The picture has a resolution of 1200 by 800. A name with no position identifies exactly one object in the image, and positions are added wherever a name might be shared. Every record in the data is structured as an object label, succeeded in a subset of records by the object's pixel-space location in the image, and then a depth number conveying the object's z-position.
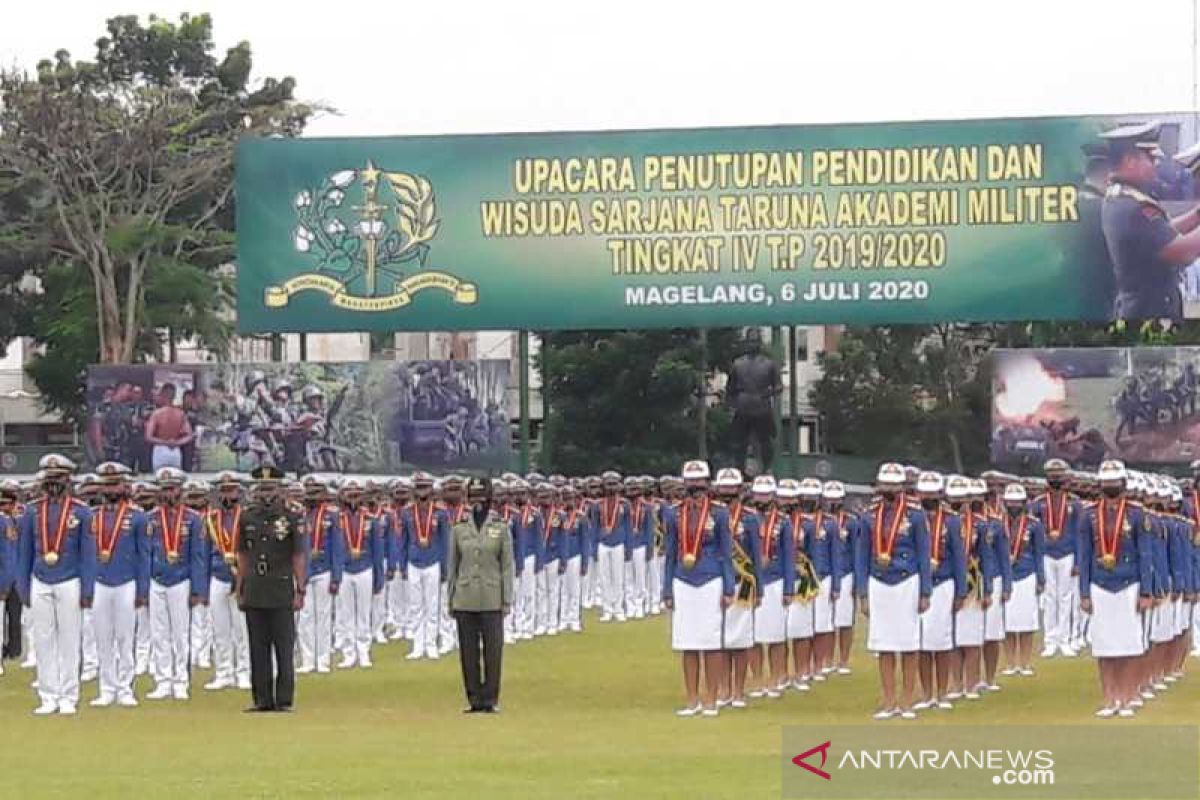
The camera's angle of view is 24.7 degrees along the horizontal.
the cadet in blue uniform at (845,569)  25.17
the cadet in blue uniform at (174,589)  24.14
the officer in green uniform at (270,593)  22.20
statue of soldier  46.97
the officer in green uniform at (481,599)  21.92
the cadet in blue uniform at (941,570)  20.98
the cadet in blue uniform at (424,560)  29.66
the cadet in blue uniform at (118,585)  23.00
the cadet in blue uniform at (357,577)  28.34
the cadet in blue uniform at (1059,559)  28.05
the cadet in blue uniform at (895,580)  20.73
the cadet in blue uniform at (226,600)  24.48
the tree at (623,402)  54.00
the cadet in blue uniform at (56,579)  22.17
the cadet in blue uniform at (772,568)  22.67
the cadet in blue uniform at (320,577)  27.55
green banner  42.56
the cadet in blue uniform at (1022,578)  26.22
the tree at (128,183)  55.78
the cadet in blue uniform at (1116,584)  20.70
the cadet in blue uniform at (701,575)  21.25
